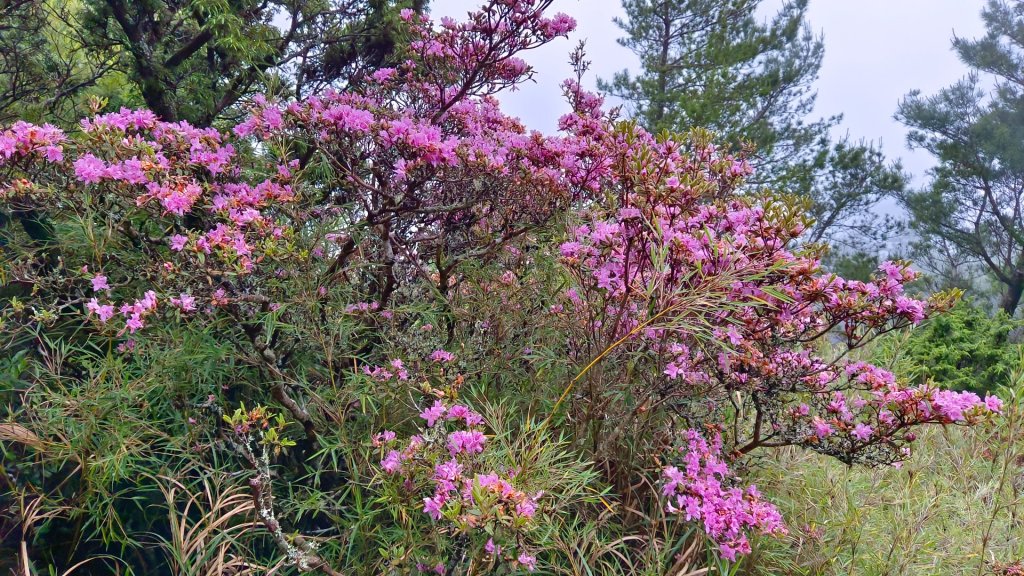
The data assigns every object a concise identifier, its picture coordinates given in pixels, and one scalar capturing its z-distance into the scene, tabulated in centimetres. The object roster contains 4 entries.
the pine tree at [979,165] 1288
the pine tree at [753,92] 1286
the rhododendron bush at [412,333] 163
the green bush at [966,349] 581
